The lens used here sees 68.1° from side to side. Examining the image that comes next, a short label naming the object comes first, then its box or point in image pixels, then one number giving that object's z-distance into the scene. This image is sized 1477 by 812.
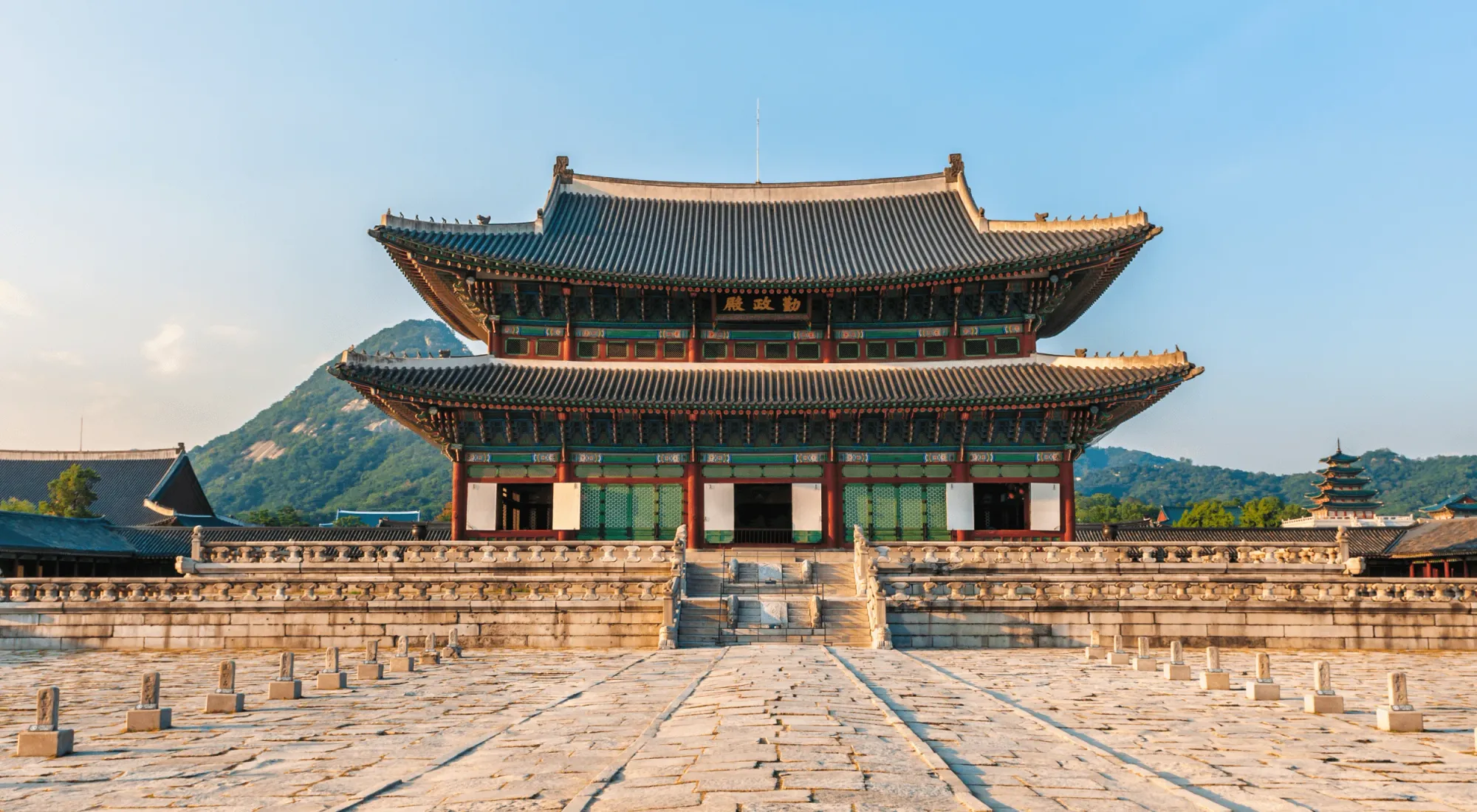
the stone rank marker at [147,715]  12.38
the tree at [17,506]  58.50
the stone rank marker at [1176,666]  17.58
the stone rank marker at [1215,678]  16.23
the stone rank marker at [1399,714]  12.51
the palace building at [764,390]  34.31
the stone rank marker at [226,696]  13.77
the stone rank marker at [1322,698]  13.83
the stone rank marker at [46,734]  10.86
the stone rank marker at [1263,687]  15.09
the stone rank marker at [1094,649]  21.17
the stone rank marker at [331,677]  16.09
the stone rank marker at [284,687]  15.09
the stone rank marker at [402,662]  19.07
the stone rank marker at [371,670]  17.42
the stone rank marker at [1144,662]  19.33
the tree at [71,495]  55.03
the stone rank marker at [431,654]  20.75
